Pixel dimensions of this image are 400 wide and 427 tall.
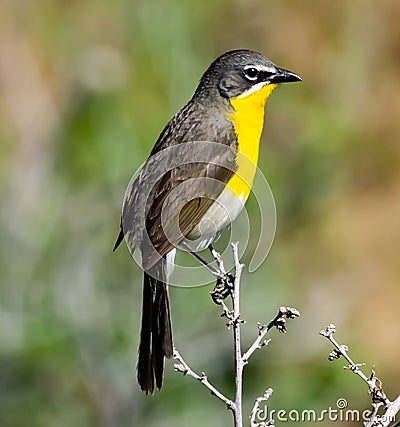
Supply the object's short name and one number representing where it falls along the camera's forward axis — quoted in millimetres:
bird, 7527
